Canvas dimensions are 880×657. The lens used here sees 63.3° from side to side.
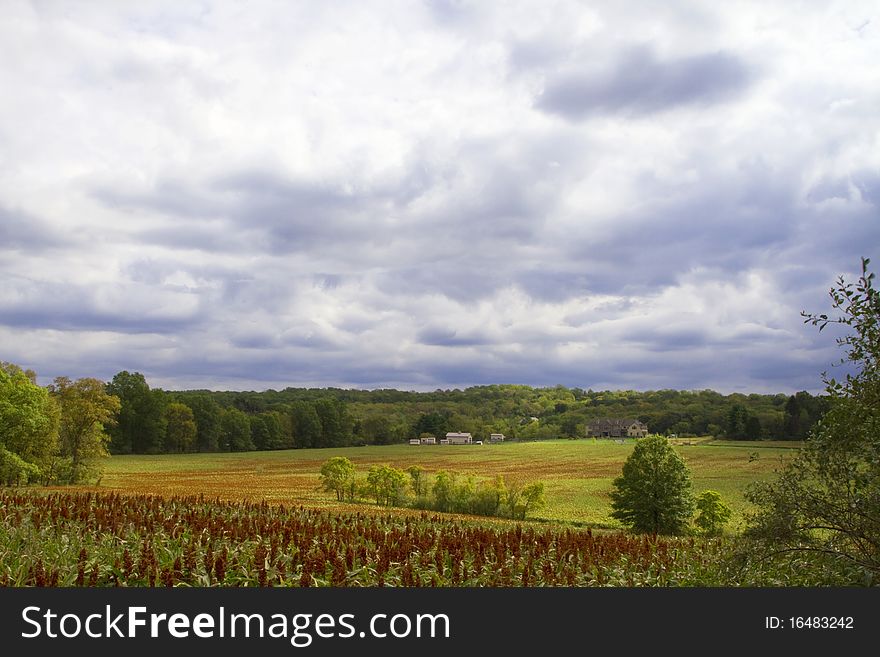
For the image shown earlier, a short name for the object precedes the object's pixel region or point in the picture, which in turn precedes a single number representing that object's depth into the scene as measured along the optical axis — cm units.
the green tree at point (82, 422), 5322
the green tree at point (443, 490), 3866
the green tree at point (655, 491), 3428
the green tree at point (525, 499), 3828
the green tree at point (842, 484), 915
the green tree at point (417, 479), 4427
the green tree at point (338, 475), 4703
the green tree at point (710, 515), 3716
